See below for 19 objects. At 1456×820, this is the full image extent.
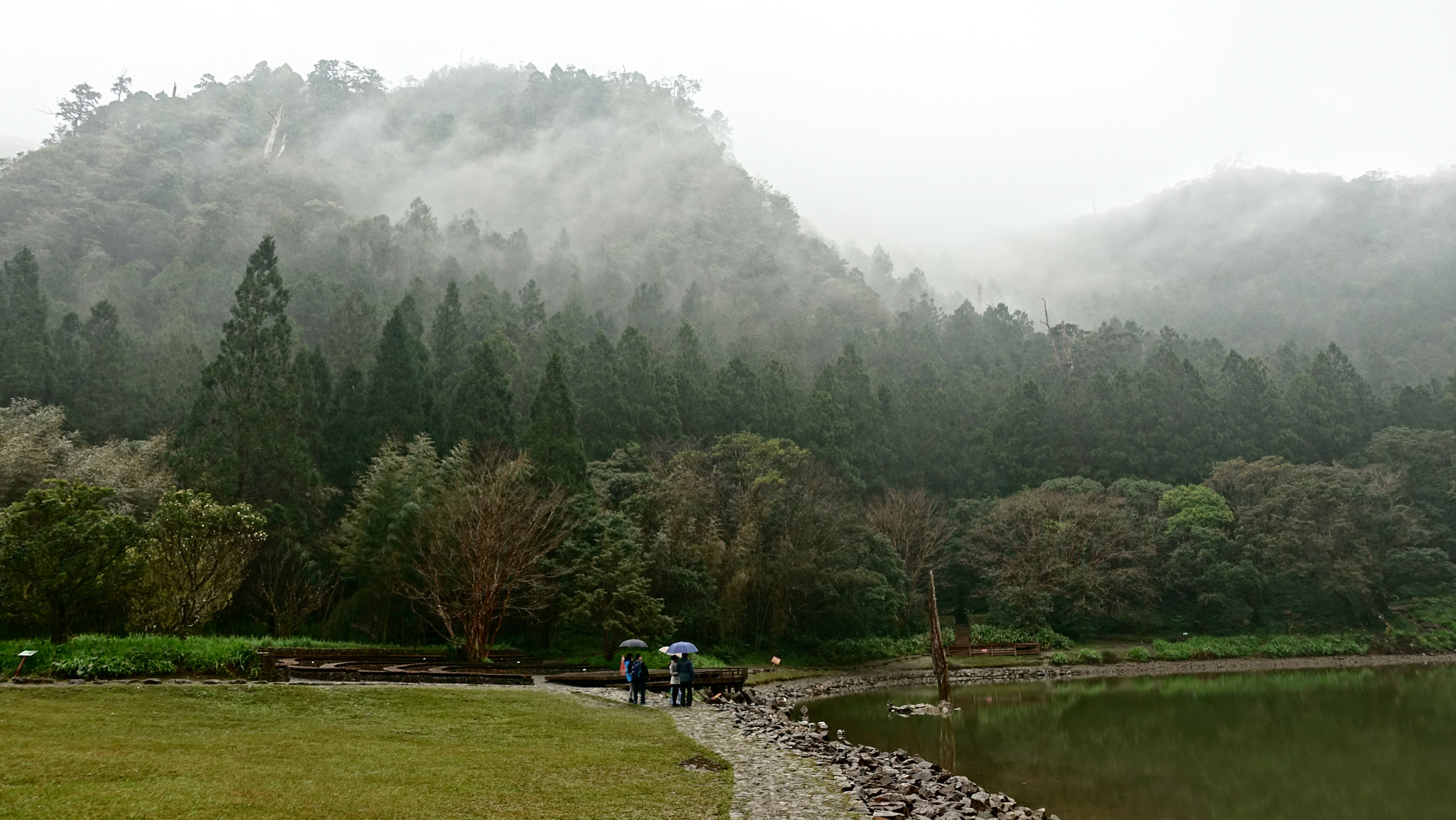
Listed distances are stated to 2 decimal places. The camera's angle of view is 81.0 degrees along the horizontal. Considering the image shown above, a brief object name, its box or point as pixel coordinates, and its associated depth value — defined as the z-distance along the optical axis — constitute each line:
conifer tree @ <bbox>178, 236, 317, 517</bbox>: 35.47
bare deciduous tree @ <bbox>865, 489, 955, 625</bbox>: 49.25
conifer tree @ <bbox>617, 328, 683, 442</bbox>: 52.28
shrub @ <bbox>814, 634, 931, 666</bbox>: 41.38
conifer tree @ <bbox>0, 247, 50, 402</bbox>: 42.06
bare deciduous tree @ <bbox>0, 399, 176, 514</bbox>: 30.52
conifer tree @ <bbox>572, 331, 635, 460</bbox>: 49.97
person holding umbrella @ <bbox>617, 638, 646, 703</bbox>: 21.48
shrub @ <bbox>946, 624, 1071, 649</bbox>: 44.03
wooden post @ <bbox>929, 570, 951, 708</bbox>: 27.05
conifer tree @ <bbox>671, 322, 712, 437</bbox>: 55.72
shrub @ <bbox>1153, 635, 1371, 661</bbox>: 44.62
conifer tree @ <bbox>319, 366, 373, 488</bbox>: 42.81
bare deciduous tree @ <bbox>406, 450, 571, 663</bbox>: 27.73
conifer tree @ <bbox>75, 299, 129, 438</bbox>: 43.84
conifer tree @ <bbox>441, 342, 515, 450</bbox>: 42.66
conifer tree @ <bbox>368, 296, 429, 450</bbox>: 43.25
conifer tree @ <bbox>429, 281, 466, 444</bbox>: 51.19
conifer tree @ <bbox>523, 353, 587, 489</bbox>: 38.62
